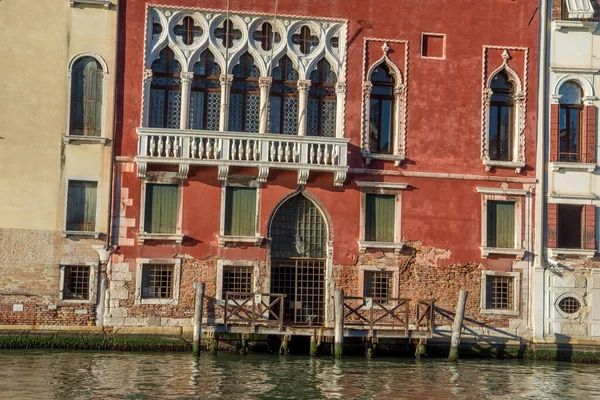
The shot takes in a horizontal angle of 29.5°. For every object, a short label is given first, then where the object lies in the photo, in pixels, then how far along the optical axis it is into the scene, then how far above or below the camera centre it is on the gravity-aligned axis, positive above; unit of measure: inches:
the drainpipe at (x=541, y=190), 1114.1 +103.6
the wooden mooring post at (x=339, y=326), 1028.5 -32.7
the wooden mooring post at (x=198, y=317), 1021.2 -27.9
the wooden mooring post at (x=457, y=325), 1055.6 -29.7
